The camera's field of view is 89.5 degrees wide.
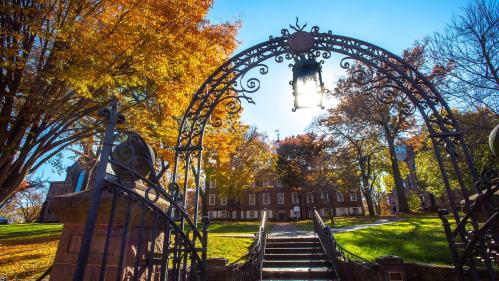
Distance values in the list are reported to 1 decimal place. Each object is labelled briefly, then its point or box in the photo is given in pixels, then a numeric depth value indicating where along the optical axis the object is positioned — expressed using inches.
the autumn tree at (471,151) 414.4
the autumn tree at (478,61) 361.4
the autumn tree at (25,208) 1541.8
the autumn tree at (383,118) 747.4
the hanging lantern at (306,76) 187.9
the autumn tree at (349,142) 821.2
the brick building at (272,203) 1663.4
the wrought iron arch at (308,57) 168.2
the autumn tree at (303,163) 857.5
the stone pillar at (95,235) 87.7
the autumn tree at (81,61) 211.5
